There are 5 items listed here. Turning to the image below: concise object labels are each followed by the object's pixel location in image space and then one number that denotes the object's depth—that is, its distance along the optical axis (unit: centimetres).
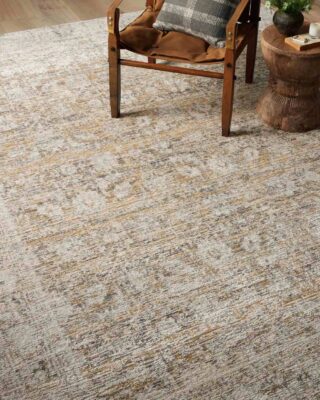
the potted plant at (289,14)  268
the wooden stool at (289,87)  266
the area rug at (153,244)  185
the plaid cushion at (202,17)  289
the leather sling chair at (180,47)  271
